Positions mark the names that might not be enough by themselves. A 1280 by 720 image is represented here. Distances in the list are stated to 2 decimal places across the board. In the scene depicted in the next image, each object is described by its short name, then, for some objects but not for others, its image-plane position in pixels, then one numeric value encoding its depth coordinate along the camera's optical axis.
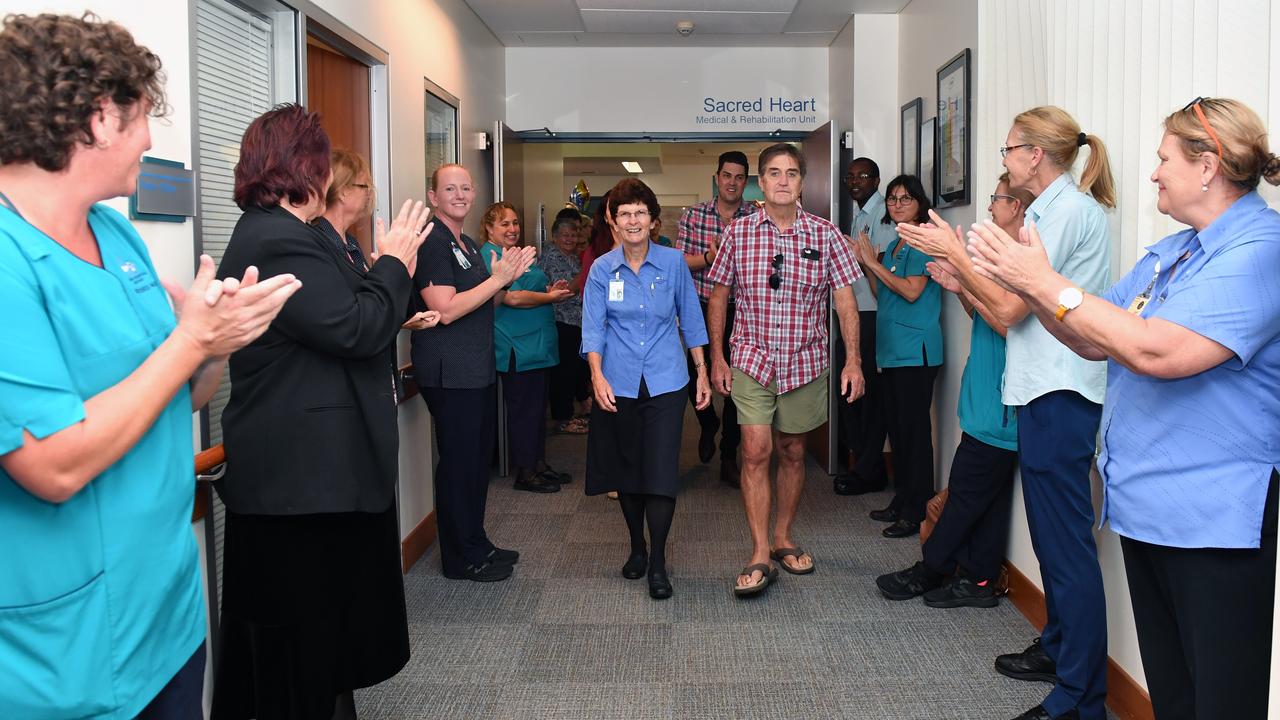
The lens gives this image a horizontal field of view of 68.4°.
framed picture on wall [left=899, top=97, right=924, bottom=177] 5.63
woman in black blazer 2.13
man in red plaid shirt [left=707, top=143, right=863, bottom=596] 3.96
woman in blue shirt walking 3.88
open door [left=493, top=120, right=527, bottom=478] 6.09
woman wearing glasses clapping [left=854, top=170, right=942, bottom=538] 4.68
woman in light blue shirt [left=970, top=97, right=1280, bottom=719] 1.72
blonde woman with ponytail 2.69
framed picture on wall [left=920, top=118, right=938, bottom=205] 5.24
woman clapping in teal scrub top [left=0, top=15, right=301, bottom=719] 1.14
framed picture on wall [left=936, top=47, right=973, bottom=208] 4.66
